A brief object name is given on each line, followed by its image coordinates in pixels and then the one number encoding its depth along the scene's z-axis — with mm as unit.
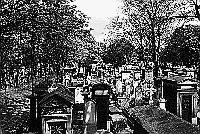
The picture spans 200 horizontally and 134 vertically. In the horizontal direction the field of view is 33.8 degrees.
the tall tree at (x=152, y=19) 27266
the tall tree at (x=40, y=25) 7693
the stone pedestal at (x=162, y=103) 14275
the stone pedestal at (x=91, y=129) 8297
